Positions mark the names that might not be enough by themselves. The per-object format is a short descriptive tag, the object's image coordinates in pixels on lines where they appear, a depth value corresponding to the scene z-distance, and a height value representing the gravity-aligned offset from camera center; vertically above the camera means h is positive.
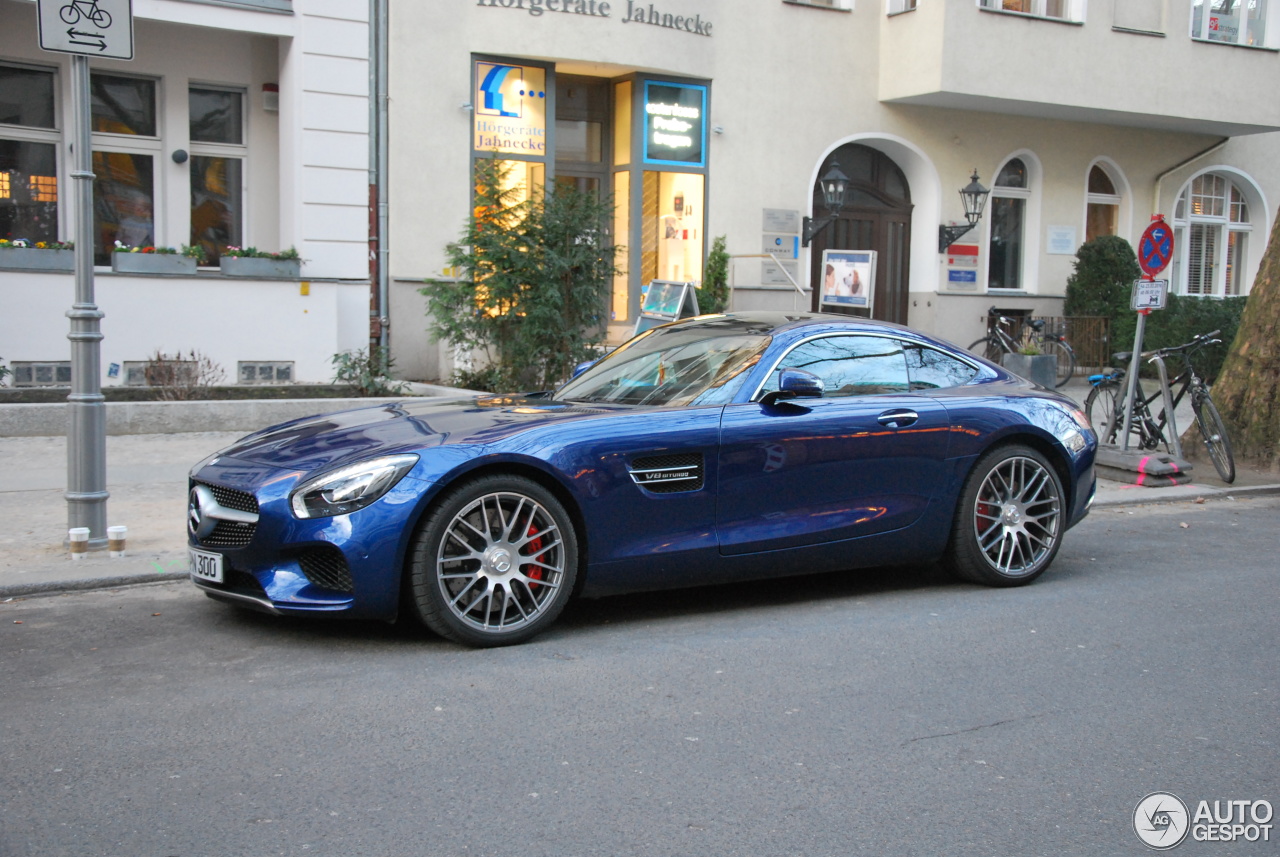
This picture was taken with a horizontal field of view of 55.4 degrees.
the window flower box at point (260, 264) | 13.93 +0.53
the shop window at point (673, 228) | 18.12 +1.34
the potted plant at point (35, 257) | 12.86 +0.51
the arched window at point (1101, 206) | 21.80 +2.16
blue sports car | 5.11 -0.77
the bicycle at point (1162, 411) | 11.01 -0.78
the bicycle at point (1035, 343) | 19.03 -0.30
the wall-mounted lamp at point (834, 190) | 16.75 +1.82
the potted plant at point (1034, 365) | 17.31 -0.57
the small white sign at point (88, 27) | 6.75 +1.56
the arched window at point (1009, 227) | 20.94 +1.68
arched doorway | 19.92 +1.62
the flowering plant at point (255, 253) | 14.10 +0.65
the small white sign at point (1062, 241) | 21.11 +1.47
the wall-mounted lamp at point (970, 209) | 19.33 +1.85
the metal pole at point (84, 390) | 6.93 -0.48
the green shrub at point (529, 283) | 12.76 +0.34
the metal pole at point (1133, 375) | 10.86 -0.43
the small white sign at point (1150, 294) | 11.02 +0.31
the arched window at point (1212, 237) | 22.95 +1.77
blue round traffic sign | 10.88 +0.73
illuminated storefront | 17.22 +2.34
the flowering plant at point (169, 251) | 13.53 +0.63
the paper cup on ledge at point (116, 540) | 6.91 -1.32
